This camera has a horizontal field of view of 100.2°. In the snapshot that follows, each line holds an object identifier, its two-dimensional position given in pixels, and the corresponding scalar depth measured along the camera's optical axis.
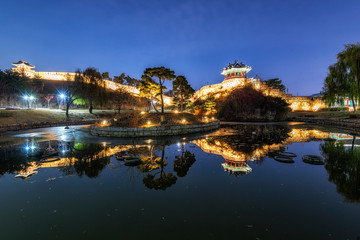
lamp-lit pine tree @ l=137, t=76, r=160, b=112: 18.20
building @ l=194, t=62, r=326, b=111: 50.91
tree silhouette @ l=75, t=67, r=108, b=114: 30.20
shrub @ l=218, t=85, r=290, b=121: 36.41
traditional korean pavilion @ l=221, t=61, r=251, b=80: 56.34
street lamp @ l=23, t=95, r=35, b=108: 38.37
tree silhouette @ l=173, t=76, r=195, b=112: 26.75
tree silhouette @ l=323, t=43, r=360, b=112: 19.11
